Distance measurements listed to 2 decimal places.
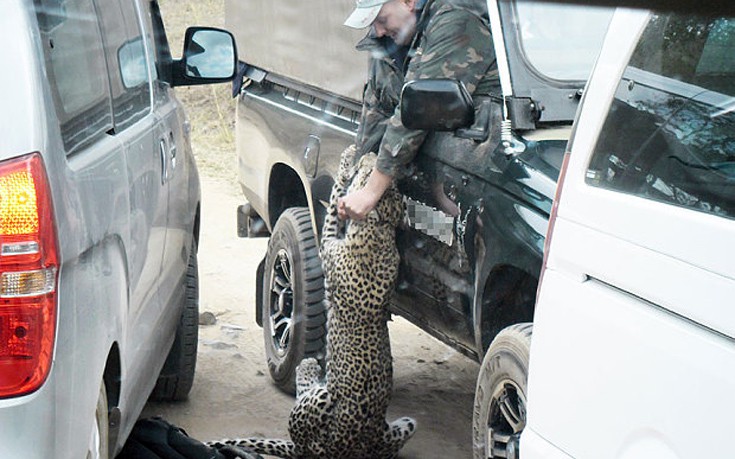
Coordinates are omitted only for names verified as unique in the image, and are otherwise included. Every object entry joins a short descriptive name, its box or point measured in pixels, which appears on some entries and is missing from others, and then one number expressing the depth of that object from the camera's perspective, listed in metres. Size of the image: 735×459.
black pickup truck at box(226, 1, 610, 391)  7.92
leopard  9.43
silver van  4.68
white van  4.37
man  8.90
